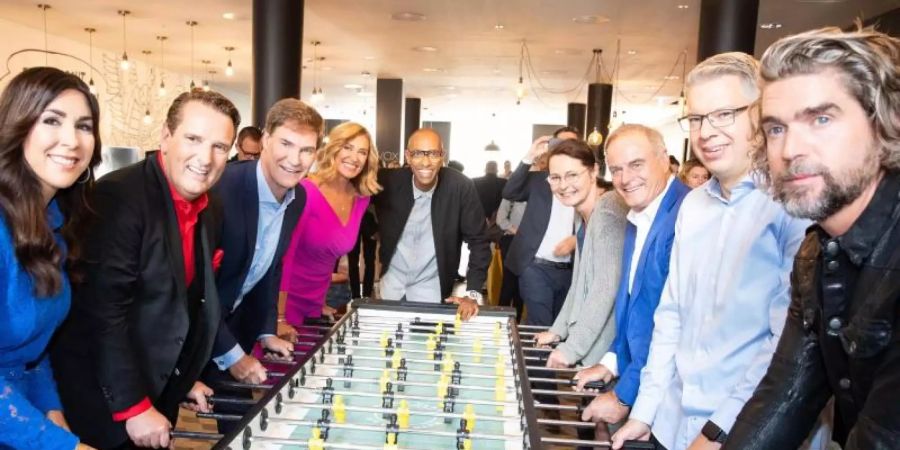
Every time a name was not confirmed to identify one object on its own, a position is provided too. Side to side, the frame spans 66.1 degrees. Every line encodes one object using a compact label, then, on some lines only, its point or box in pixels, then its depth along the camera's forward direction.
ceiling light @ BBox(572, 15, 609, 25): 9.04
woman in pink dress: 3.40
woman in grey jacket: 2.66
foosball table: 1.74
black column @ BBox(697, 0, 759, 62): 6.52
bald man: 3.92
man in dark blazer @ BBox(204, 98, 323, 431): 2.70
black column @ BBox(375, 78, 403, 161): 15.06
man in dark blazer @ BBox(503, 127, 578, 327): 4.36
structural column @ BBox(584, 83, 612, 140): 13.51
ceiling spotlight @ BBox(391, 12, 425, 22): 9.05
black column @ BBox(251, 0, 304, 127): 6.70
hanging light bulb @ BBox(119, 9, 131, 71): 9.38
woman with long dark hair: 1.61
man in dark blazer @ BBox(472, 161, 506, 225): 6.99
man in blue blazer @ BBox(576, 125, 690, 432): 2.21
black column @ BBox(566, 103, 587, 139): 16.67
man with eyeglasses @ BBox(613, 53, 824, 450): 1.76
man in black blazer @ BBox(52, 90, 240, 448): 1.91
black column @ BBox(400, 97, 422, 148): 18.58
